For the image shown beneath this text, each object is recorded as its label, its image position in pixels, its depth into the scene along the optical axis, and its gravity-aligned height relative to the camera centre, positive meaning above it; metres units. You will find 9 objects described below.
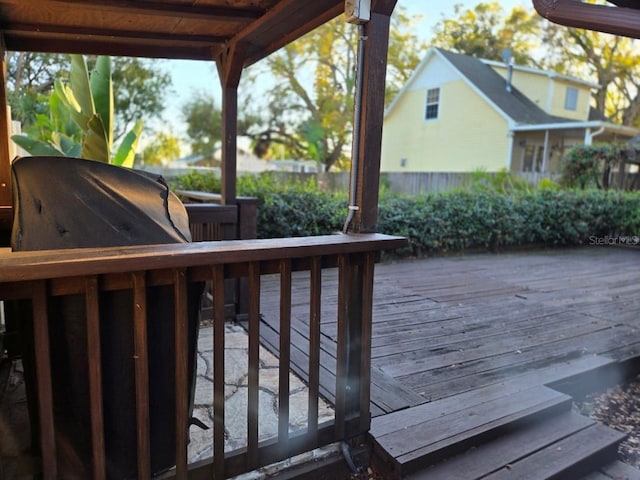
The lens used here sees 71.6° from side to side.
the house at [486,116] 14.68 +2.08
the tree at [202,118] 18.06 +1.85
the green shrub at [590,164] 10.45 +0.38
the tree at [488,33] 20.84 +6.72
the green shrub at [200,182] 6.73 -0.28
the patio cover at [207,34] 1.87 +0.80
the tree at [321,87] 16.31 +3.13
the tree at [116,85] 7.58 +1.67
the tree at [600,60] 20.16 +5.48
